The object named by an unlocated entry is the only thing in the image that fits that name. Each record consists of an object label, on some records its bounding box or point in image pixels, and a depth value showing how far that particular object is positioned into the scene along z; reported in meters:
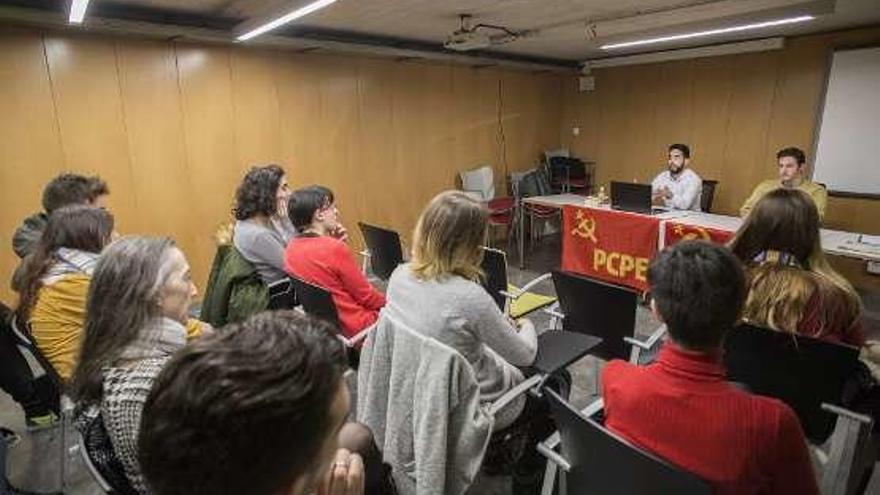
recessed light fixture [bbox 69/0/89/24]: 2.86
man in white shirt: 4.84
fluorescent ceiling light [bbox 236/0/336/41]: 2.95
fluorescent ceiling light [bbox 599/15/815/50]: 3.96
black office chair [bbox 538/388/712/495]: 0.92
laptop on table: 4.35
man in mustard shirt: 4.07
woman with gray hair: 1.06
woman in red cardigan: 2.28
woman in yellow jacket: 1.73
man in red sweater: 0.97
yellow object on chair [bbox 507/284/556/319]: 2.49
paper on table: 3.50
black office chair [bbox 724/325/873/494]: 1.49
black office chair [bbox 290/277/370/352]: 2.15
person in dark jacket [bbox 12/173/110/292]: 2.72
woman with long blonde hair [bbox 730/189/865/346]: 1.57
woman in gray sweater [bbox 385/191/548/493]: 1.58
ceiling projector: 4.29
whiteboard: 4.72
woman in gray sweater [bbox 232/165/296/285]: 2.66
